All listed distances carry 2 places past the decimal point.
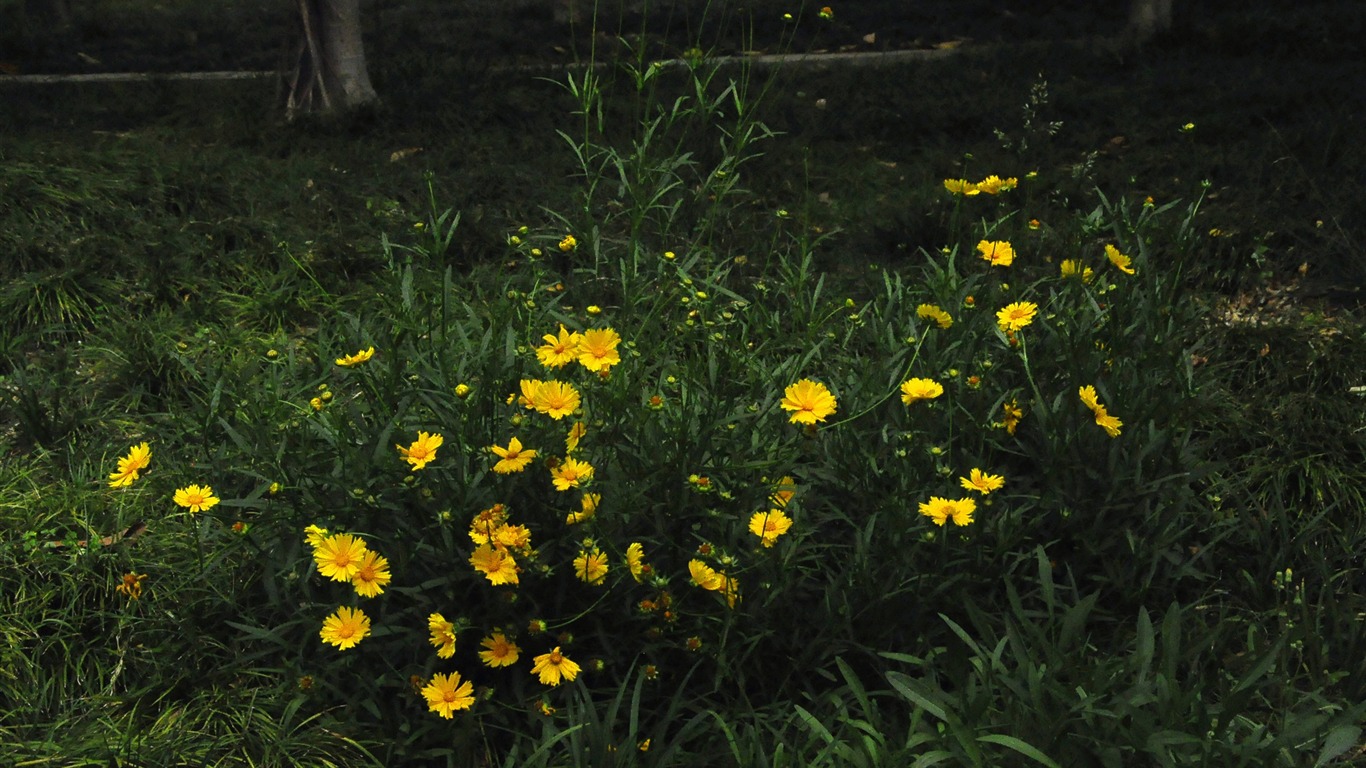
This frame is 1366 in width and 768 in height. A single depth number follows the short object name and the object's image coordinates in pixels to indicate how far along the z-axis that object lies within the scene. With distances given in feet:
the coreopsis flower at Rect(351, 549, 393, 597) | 7.09
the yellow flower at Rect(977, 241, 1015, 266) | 9.27
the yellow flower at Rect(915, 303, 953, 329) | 8.77
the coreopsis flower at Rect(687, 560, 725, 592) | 7.42
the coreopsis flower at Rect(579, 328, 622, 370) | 7.50
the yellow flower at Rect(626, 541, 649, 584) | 7.41
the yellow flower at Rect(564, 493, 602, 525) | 7.23
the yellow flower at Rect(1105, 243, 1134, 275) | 9.57
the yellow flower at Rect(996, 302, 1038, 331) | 8.73
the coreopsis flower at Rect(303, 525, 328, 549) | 7.09
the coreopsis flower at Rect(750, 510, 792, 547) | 7.48
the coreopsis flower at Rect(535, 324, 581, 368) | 7.38
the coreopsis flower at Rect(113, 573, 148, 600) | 8.37
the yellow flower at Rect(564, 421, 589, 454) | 7.61
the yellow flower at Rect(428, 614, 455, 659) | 7.16
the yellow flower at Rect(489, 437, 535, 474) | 7.06
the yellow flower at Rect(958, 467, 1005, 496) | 7.76
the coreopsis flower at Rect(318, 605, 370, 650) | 7.16
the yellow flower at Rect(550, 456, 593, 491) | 7.13
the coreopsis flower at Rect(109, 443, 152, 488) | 7.71
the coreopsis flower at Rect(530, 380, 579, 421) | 7.31
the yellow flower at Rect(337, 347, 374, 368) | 7.53
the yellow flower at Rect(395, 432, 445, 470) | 7.23
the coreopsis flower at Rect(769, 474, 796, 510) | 8.00
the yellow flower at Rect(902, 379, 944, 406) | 7.75
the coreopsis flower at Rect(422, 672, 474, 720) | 7.25
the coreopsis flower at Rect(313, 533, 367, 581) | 7.07
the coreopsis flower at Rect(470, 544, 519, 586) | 7.02
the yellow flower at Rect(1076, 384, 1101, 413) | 8.20
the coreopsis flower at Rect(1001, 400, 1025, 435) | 8.50
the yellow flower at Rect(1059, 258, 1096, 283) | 9.57
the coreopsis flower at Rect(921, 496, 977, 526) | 7.36
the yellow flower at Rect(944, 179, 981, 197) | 9.75
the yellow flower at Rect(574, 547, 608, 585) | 7.32
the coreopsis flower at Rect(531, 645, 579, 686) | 7.23
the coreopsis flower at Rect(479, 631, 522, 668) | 7.44
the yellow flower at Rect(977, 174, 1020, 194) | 9.38
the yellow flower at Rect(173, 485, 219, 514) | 7.63
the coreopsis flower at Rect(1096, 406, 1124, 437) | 8.16
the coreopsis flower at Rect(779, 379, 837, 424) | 7.51
